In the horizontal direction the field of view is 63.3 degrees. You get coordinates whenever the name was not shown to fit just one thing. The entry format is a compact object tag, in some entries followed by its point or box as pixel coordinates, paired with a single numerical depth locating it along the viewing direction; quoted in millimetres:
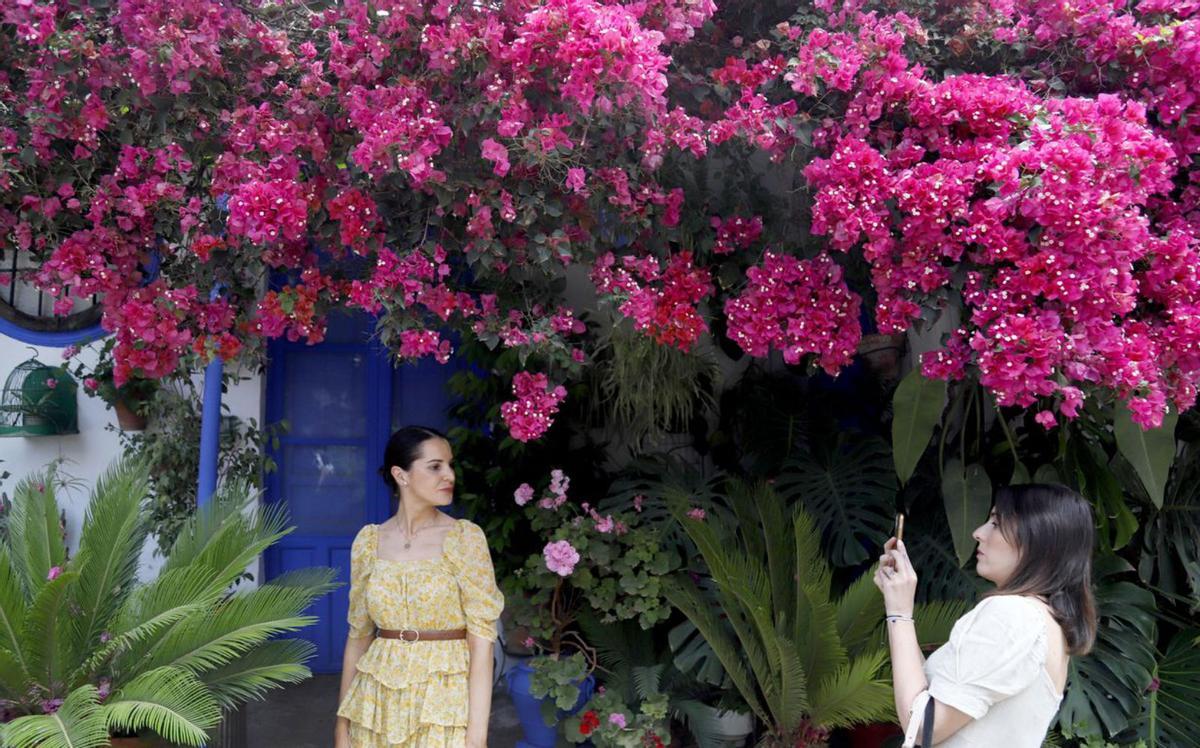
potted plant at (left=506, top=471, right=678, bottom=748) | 3932
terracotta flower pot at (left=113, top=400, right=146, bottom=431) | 4938
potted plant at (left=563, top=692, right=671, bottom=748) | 3758
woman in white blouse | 2004
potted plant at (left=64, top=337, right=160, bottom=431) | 4840
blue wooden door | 5113
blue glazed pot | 4086
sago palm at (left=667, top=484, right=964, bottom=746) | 3469
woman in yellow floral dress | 2875
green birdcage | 4934
